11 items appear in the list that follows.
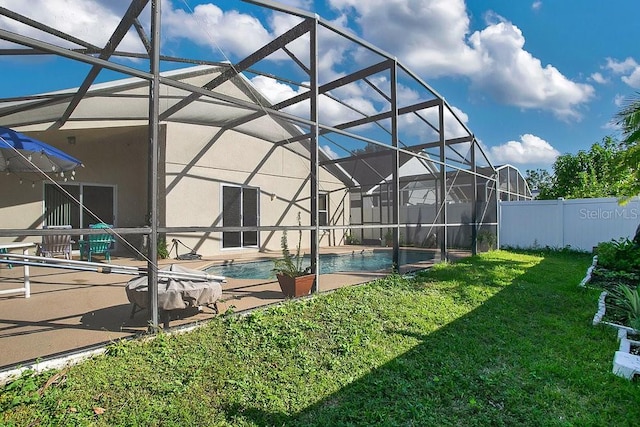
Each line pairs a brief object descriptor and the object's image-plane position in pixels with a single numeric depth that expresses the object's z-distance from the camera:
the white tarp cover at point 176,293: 3.50
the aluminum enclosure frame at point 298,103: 3.32
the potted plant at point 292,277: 4.78
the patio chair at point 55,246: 5.89
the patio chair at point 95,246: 7.21
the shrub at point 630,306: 4.18
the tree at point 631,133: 6.63
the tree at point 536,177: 29.14
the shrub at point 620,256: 7.20
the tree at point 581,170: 15.77
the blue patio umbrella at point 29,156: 4.45
